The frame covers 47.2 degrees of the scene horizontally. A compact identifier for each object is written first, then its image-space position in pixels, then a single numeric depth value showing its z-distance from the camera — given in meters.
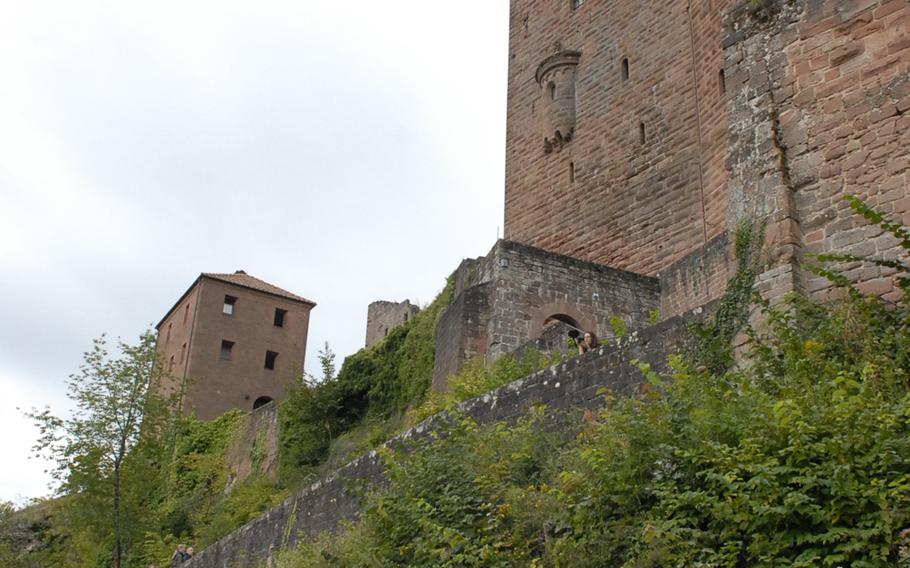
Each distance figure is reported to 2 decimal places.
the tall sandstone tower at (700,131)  8.34
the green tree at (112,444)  22.53
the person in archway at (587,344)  12.70
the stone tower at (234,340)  39.69
